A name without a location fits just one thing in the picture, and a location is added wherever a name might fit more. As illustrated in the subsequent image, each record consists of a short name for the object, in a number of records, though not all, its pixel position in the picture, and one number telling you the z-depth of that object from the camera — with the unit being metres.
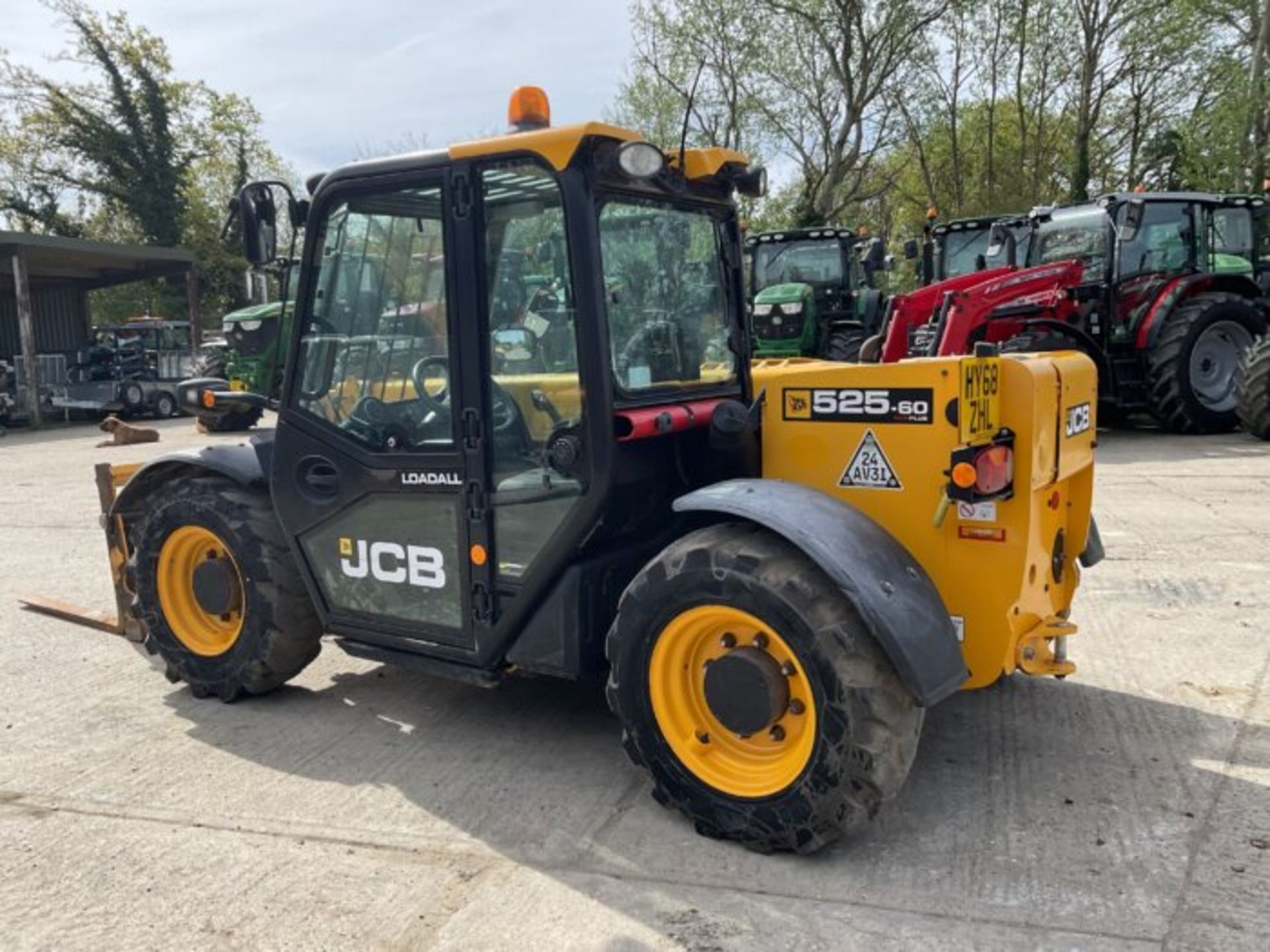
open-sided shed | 20.47
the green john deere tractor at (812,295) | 14.95
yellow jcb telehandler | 2.88
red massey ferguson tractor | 10.62
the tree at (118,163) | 32.19
